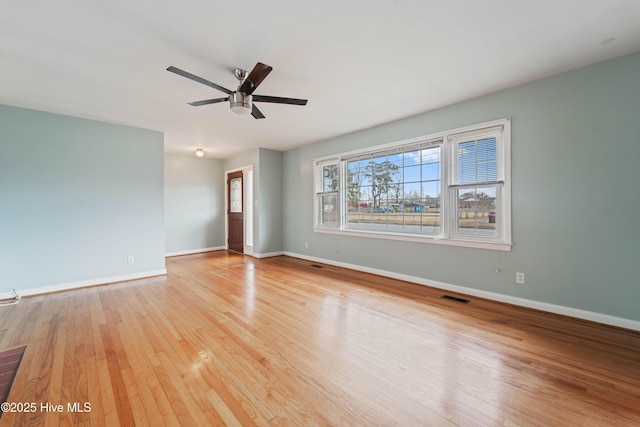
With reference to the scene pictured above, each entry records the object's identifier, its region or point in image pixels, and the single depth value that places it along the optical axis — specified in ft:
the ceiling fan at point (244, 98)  8.51
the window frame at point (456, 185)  10.43
